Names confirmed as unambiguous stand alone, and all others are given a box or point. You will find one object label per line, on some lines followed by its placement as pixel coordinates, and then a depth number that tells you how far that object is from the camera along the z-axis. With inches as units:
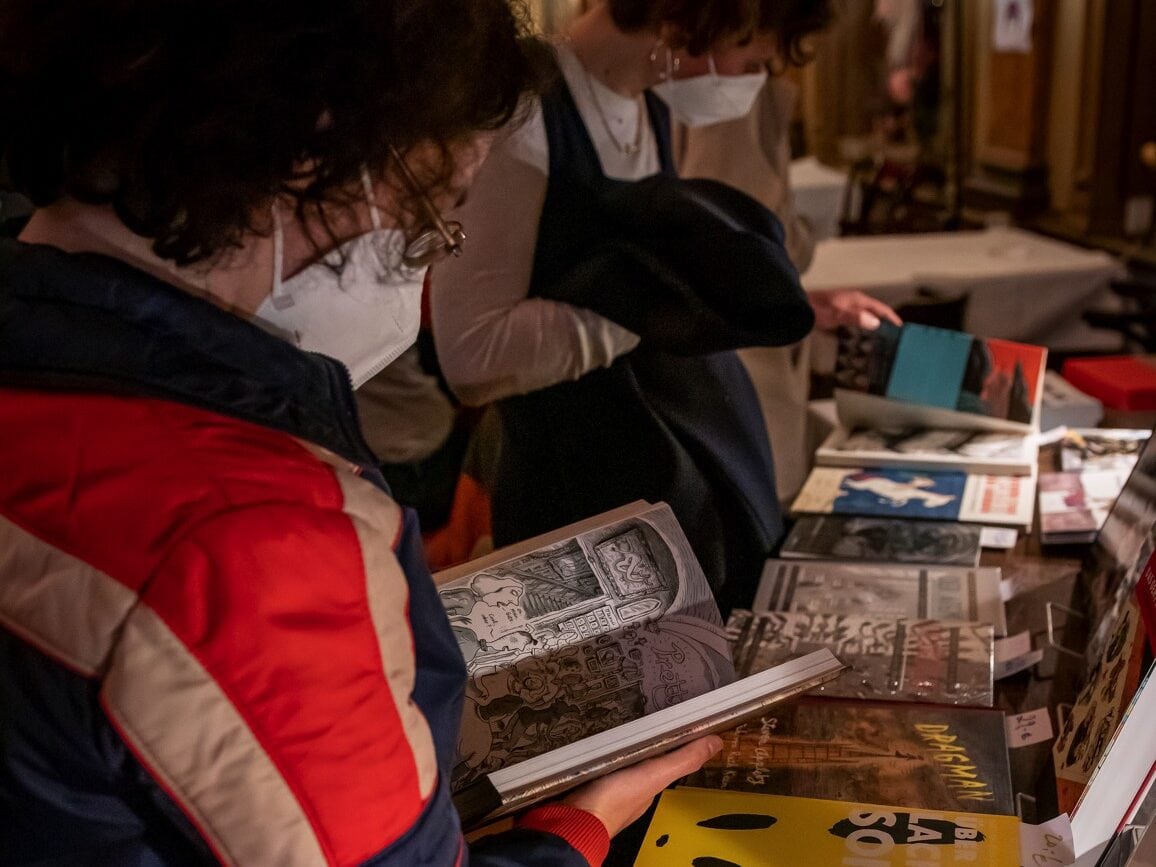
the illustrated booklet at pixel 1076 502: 61.6
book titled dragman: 37.9
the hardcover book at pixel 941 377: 70.9
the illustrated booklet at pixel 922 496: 64.6
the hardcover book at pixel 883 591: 52.5
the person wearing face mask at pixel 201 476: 22.4
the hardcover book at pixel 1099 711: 35.1
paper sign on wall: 230.1
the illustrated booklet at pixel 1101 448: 70.6
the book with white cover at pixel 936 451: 69.8
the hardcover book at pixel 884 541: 59.1
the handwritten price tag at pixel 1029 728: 42.9
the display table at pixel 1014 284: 140.1
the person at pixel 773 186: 82.4
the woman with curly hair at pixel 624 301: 50.9
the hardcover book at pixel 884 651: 44.7
